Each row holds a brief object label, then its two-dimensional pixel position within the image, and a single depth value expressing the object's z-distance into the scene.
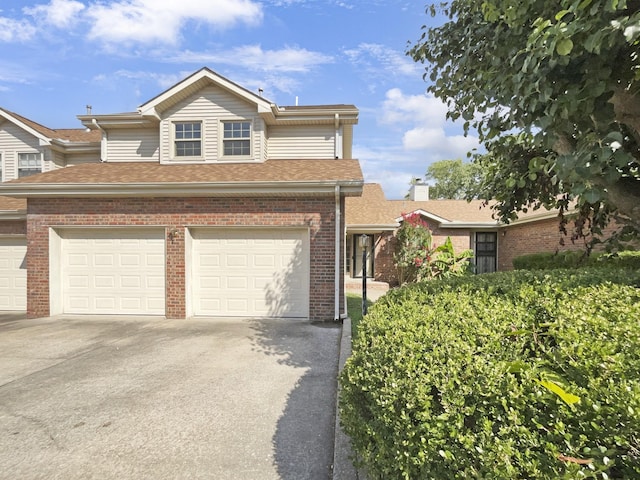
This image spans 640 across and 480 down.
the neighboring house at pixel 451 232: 14.16
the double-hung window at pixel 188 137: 9.98
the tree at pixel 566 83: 2.85
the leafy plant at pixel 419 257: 14.30
